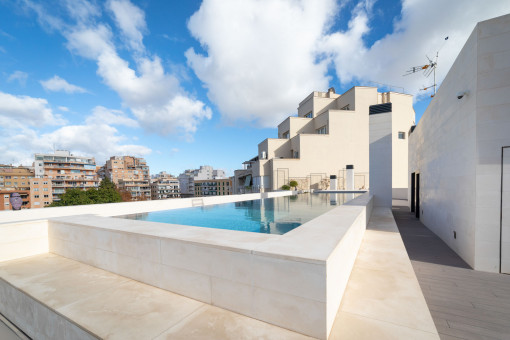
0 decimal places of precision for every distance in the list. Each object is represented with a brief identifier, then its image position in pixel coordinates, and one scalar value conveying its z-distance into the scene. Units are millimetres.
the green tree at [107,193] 29031
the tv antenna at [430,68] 18019
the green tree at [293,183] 26031
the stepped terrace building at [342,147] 27344
